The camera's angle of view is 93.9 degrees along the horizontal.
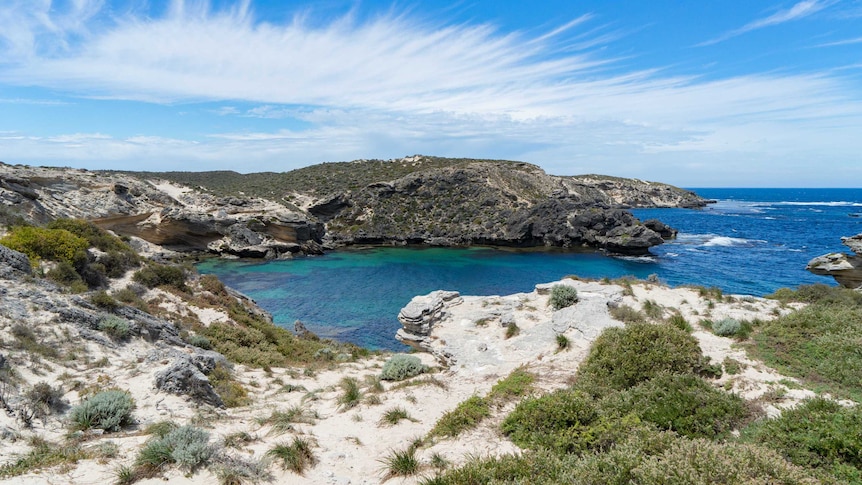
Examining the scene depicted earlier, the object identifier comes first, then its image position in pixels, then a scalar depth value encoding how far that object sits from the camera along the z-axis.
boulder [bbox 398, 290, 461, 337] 17.42
